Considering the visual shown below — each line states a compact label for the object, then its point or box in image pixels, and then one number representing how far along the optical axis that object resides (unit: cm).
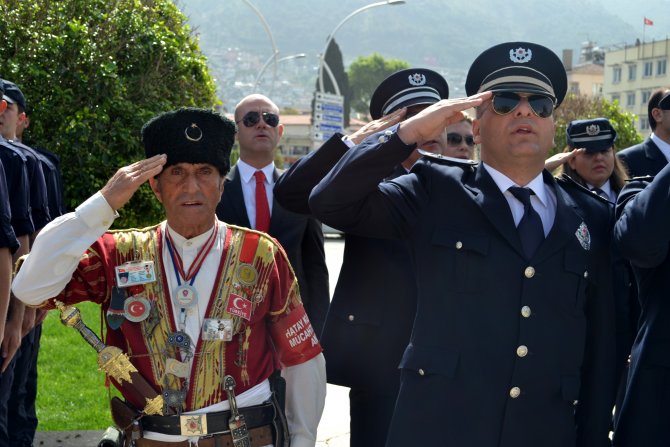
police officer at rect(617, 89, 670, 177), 644
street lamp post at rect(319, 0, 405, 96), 3585
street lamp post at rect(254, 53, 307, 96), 3855
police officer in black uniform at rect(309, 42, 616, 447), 340
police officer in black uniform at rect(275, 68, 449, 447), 459
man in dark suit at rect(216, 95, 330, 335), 626
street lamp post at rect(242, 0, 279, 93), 3653
